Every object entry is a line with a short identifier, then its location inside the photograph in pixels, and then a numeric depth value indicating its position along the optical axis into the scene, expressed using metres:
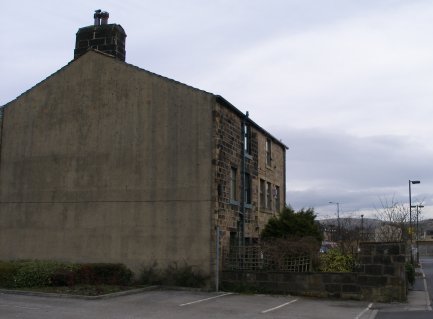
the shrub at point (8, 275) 19.72
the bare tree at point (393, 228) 38.23
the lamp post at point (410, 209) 41.73
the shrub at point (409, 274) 22.36
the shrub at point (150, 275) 21.51
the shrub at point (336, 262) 20.55
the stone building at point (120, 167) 21.84
